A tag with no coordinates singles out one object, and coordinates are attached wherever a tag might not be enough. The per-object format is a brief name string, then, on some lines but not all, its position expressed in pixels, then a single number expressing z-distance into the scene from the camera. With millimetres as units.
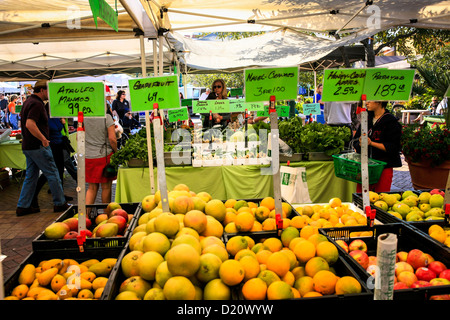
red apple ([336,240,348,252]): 1965
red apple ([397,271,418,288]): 1711
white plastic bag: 4391
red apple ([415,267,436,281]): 1743
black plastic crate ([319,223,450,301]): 1812
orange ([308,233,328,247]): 1833
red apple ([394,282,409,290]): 1610
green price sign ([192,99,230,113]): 5727
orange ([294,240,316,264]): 1746
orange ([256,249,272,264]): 1721
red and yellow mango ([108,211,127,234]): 2295
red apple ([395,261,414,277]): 1809
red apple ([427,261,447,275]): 1772
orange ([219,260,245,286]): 1454
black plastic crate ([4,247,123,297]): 2016
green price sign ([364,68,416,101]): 2240
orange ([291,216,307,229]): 2178
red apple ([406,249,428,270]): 1849
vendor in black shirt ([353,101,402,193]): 3660
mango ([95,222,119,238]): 2160
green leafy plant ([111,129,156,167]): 4496
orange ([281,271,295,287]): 1641
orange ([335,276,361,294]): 1457
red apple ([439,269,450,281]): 1707
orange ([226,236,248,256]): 1827
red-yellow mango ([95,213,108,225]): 2469
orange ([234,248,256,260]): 1695
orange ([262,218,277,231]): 2198
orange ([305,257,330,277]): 1655
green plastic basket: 3184
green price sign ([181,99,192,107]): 7242
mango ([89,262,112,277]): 1856
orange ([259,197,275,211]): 2486
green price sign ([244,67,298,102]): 2121
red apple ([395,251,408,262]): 1961
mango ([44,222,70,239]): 2109
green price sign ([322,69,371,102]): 2227
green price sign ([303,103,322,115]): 7758
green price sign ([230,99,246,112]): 5988
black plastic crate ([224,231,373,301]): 1408
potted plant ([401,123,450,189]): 4832
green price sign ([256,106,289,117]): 6078
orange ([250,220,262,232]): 2155
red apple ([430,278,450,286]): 1631
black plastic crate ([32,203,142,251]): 2029
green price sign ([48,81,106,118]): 2050
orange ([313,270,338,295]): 1544
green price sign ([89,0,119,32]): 1745
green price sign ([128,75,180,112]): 2184
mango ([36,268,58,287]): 1760
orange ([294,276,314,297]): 1596
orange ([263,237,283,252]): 1919
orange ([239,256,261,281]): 1547
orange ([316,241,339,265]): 1733
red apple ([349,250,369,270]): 1854
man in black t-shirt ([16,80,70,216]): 4859
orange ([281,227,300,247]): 1994
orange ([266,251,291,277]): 1609
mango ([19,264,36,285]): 1767
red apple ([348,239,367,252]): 2000
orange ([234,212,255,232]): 2068
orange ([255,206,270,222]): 2342
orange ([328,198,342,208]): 2918
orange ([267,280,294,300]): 1397
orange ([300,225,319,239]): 1981
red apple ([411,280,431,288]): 1678
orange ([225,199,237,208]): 2589
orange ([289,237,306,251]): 1860
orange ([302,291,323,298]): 1499
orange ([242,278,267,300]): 1438
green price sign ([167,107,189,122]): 5375
